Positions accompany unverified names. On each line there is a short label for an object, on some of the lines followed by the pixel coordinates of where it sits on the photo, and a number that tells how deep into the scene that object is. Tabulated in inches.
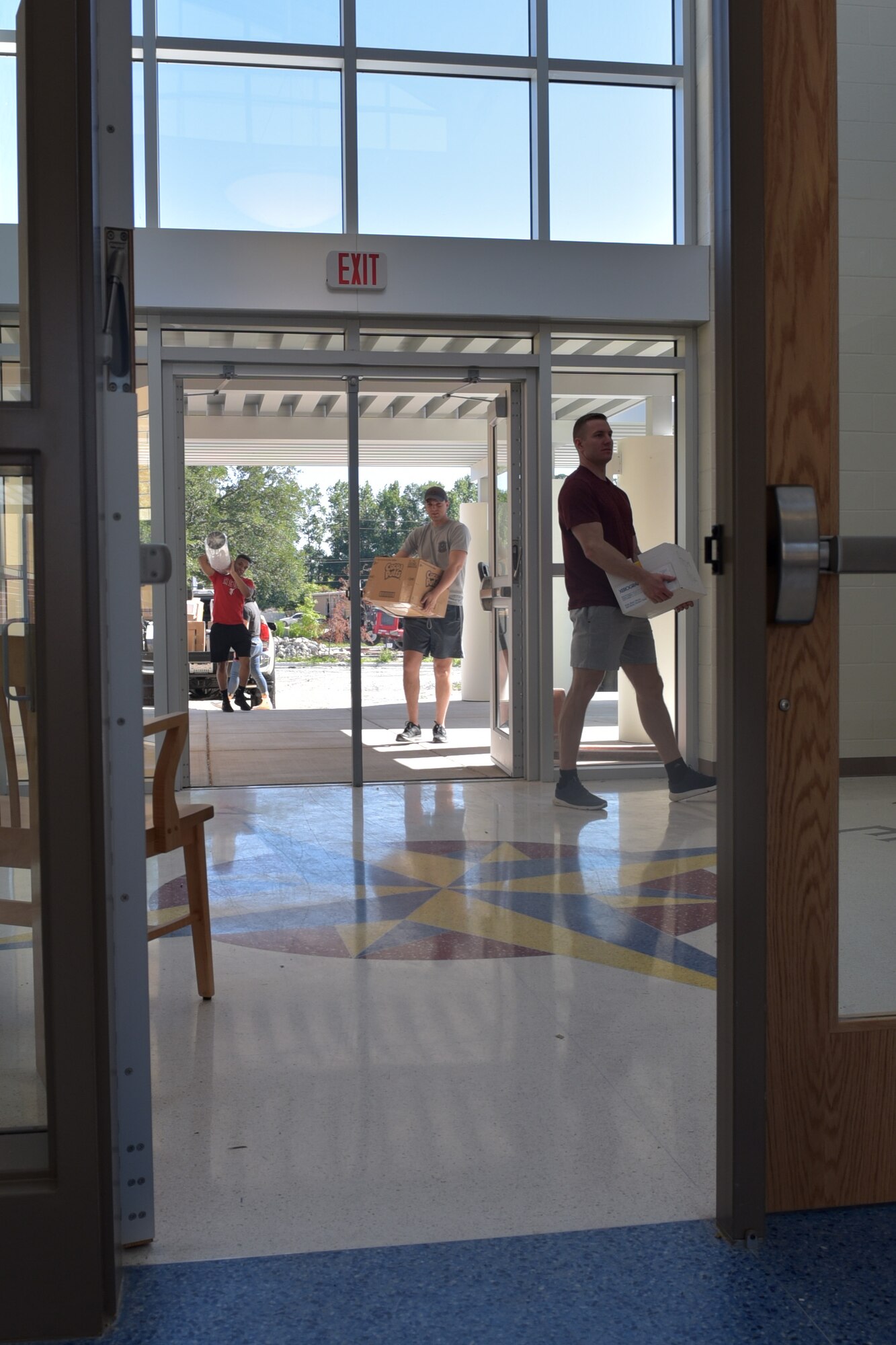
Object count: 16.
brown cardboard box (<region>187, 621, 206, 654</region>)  449.1
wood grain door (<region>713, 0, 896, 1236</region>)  63.1
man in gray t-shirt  278.5
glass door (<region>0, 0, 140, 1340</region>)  56.8
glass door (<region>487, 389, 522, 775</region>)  250.4
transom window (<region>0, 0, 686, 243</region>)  236.5
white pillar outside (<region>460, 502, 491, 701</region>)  422.9
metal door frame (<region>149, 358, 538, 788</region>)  232.5
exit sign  232.8
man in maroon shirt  204.5
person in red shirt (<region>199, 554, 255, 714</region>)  364.5
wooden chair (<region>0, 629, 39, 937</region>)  59.3
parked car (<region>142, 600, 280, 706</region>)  411.8
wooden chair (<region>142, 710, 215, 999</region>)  98.6
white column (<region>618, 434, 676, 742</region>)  258.2
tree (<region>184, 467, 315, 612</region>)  415.5
